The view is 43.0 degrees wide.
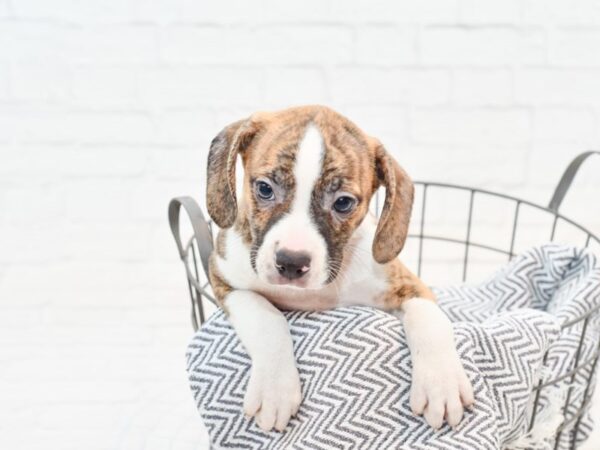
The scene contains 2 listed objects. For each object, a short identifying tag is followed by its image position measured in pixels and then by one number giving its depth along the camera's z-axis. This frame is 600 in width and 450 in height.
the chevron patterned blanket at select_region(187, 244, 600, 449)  1.12
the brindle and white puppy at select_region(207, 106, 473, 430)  1.12
